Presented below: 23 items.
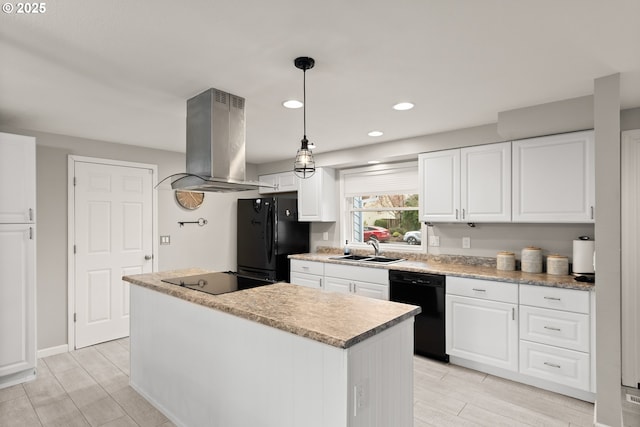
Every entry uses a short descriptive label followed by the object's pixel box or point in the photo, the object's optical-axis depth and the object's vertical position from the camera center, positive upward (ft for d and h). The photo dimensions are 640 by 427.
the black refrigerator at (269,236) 15.45 -1.04
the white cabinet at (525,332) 8.48 -3.23
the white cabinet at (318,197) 15.58 +0.76
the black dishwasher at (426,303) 10.74 -2.88
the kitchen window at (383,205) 14.16 +0.36
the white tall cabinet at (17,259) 9.45 -1.26
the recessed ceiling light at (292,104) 8.87 +2.90
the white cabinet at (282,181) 16.75 +1.67
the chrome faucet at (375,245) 14.29 -1.31
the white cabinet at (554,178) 9.13 +0.97
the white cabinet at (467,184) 10.58 +0.96
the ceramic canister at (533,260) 10.20 -1.41
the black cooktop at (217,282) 7.56 -1.66
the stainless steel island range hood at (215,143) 7.93 +1.67
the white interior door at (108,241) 12.55 -1.05
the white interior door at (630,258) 9.35 -1.22
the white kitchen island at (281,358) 4.72 -2.37
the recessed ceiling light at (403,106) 9.10 +2.91
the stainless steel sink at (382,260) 13.09 -1.82
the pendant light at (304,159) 7.63 +1.21
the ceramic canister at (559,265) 9.73 -1.48
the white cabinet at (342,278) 12.05 -2.47
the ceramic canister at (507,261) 10.77 -1.50
